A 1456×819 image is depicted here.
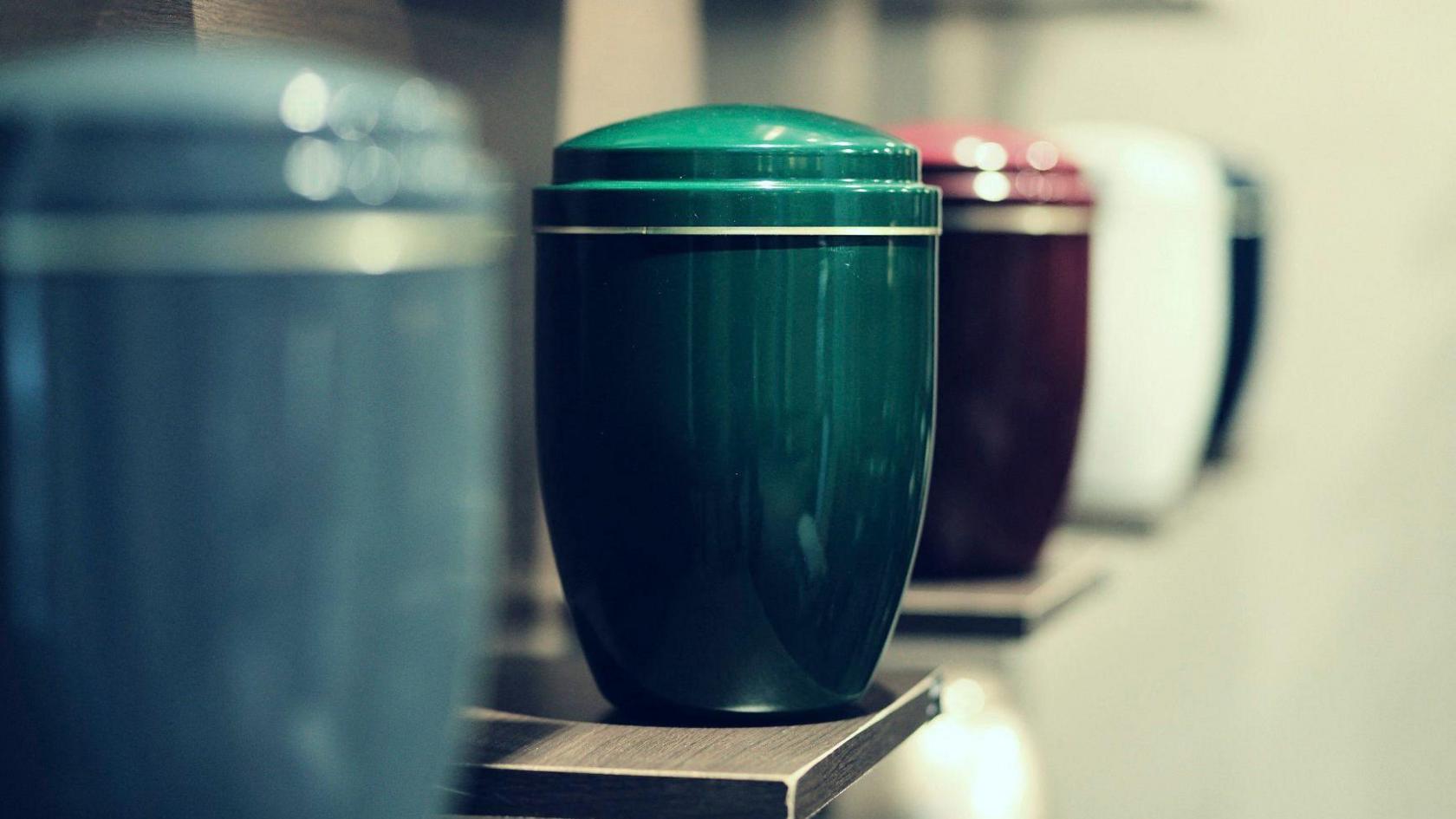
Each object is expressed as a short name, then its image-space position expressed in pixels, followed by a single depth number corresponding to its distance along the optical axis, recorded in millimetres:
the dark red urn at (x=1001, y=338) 1864
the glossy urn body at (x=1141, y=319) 2119
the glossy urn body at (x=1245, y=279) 2287
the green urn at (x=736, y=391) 1512
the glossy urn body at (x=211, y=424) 1151
